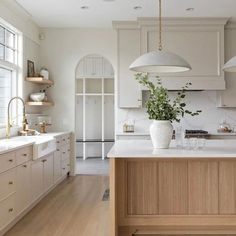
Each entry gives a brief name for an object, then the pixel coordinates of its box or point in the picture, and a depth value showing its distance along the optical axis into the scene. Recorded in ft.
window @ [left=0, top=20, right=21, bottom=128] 16.33
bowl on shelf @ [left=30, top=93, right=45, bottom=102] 18.66
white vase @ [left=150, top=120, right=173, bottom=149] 9.93
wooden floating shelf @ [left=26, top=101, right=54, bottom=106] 18.37
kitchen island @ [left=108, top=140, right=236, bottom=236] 9.45
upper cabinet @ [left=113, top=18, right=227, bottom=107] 18.78
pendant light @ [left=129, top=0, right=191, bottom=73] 9.28
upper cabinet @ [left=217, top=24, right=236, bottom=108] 19.15
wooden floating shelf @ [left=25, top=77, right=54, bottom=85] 18.46
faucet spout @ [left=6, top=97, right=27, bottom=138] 15.06
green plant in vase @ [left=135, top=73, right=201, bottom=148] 9.97
